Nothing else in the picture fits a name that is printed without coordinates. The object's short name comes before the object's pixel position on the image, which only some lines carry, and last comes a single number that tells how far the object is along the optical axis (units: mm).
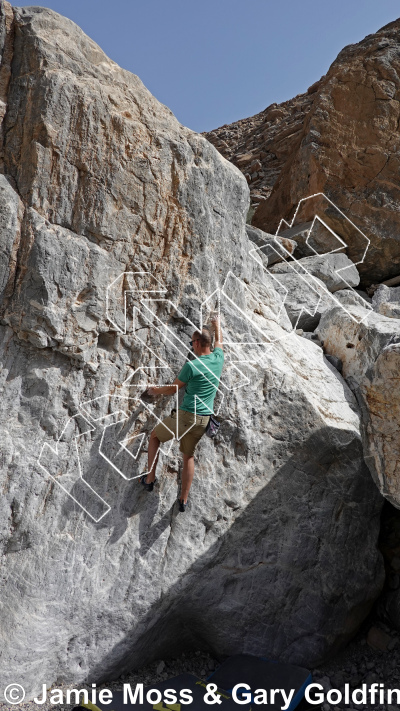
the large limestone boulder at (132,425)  4746
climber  4867
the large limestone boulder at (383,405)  4773
